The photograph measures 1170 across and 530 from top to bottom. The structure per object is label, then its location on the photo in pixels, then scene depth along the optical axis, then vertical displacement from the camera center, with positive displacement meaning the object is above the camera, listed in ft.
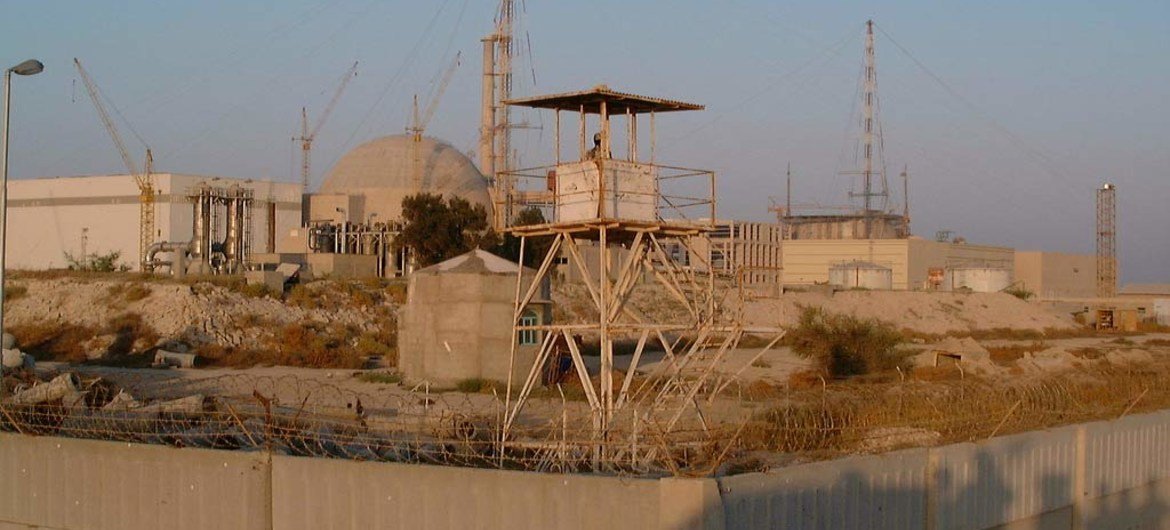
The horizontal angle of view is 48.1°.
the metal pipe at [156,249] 201.36 +2.97
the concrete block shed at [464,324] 107.24 -4.41
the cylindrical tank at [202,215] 228.02 +9.34
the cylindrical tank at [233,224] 233.96 +8.05
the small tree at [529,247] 209.07 +4.06
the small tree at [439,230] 204.64 +6.55
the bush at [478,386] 102.32 -9.11
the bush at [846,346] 124.88 -6.89
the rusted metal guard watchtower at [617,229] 58.65 +2.03
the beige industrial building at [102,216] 225.97 +9.27
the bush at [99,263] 209.86 +0.74
